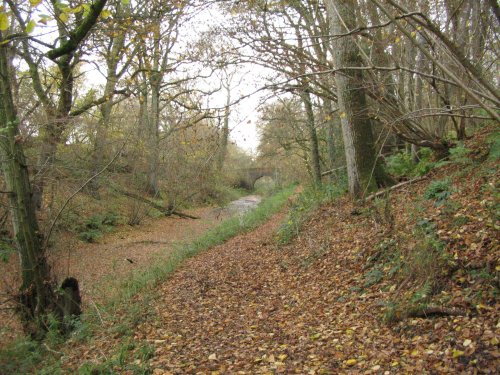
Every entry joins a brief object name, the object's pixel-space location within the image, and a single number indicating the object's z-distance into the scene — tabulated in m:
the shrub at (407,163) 9.10
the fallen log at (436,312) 4.12
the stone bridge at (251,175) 39.84
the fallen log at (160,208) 18.89
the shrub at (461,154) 7.46
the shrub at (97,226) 15.73
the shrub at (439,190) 6.61
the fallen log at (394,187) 8.51
